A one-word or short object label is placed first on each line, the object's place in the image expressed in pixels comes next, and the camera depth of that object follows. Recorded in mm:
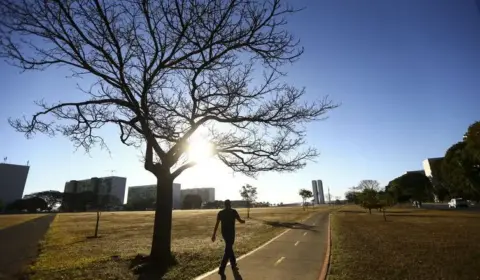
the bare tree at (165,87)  8289
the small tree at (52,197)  145625
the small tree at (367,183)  102312
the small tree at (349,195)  146125
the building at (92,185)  174288
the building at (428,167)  74312
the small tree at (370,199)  44781
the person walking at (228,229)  8195
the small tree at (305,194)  90062
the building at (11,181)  153250
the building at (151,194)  188012
